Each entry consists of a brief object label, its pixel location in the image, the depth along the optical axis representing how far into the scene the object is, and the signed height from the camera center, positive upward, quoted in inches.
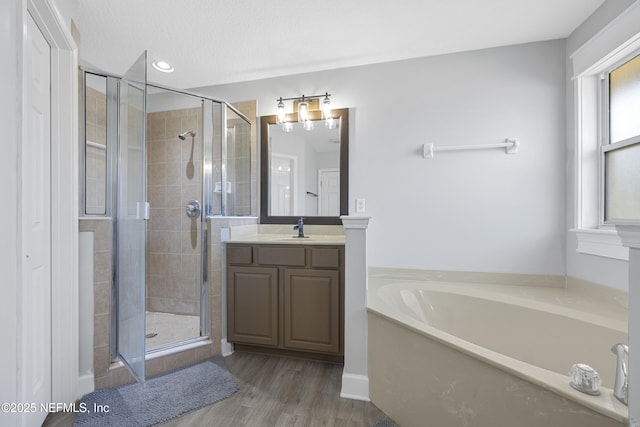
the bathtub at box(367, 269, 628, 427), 34.4 -24.7
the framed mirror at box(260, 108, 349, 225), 92.4 +16.0
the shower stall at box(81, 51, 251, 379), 61.6 +6.4
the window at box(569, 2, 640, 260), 59.9 +18.8
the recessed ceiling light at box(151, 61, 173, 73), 87.8 +49.3
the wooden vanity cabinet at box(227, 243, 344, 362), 74.4 -25.1
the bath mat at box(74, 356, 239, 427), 54.5 -42.2
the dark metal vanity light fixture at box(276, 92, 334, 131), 91.6 +36.1
